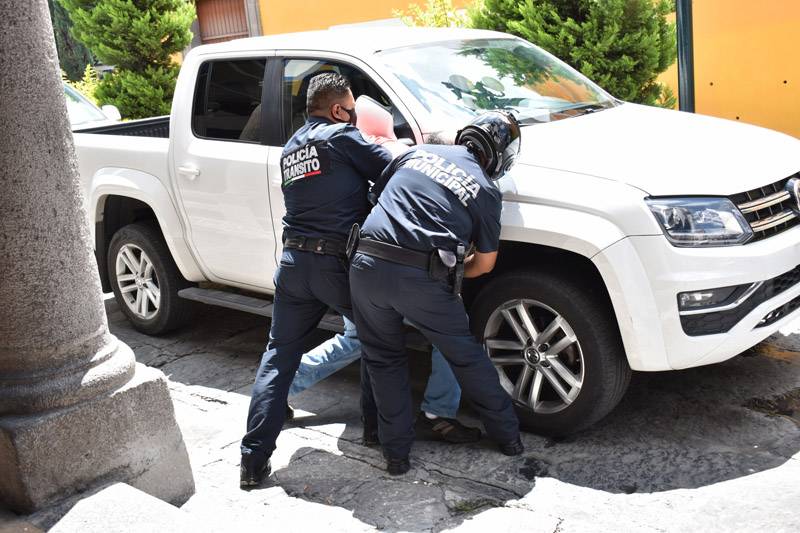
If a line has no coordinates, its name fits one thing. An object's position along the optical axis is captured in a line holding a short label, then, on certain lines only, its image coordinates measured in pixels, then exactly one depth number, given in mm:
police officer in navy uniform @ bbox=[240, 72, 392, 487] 4258
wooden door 16250
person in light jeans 4539
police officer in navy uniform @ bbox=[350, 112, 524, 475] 3955
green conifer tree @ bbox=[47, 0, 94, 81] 22625
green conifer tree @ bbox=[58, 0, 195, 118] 12891
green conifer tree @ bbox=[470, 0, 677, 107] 7648
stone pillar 3529
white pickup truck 3986
